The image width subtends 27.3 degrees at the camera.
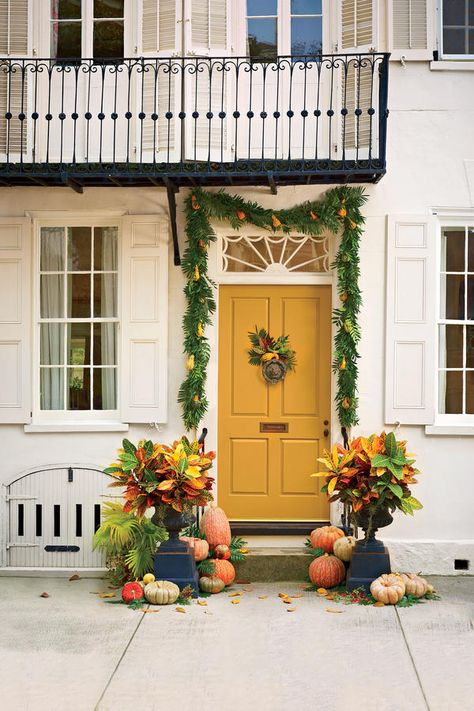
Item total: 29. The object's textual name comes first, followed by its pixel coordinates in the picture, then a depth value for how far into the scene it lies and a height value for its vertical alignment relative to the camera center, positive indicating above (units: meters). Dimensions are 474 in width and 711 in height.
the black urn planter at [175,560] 7.89 -1.56
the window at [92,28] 8.95 +3.11
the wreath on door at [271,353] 9.00 +0.12
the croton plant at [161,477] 7.75 -0.88
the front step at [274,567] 8.52 -1.74
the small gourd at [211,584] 8.05 -1.79
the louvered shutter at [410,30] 8.80 +3.06
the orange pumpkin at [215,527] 8.45 -1.39
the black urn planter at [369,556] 7.94 -1.53
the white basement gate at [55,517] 8.88 -1.38
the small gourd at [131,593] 7.71 -1.79
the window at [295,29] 8.91 +3.10
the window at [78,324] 9.16 +0.40
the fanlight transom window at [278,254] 9.05 +1.06
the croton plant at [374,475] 7.79 -0.86
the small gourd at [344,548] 8.23 -1.52
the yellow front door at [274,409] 9.02 -0.38
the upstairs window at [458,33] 8.96 +3.08
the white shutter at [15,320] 8.98 +0.42
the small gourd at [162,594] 7.68 -1.79
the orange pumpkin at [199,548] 8.17 -1.52
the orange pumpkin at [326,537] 8.43 -1.47
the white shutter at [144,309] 8.91 +0.53
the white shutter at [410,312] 8.80 +0.51
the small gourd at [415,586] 7.87 -1.75
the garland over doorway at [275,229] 8.75 +0.92
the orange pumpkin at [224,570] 8.18 -1.71
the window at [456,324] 8.97 +0.41
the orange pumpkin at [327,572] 8.11 -1.69
